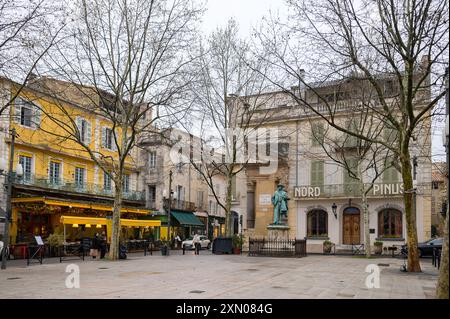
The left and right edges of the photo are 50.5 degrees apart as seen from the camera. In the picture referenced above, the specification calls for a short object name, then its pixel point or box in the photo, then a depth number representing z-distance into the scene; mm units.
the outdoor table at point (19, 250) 24344
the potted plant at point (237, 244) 28406
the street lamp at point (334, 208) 33031
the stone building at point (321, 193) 32125
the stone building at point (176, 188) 43531
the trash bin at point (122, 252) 22906
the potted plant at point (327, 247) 32031
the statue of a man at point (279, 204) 27172
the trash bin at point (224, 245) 27953
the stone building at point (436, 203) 49281
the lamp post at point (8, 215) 16656
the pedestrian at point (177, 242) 40594
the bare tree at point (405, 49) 13680
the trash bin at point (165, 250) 27089
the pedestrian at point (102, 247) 23516
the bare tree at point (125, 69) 21781
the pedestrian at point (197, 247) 29269
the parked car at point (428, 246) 26719
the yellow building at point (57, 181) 27922
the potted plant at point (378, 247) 30645
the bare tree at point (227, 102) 28141
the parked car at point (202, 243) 37562
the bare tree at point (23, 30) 15039
